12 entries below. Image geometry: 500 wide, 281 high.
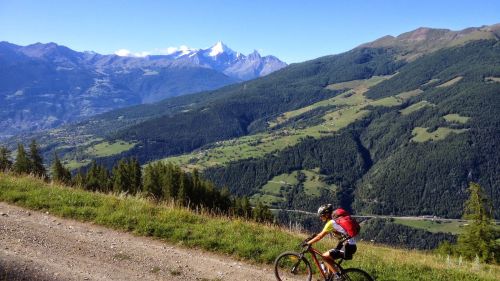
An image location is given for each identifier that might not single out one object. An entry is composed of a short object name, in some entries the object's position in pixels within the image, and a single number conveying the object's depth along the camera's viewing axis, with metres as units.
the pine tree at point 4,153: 64.62
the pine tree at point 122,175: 69.69
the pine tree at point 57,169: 74.48
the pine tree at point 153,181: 66.69
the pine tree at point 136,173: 73.06
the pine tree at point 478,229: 40.34
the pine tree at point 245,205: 64.86
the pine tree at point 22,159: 71.62
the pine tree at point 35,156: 78.46
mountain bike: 12.55
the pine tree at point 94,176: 69.06
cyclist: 11.85
